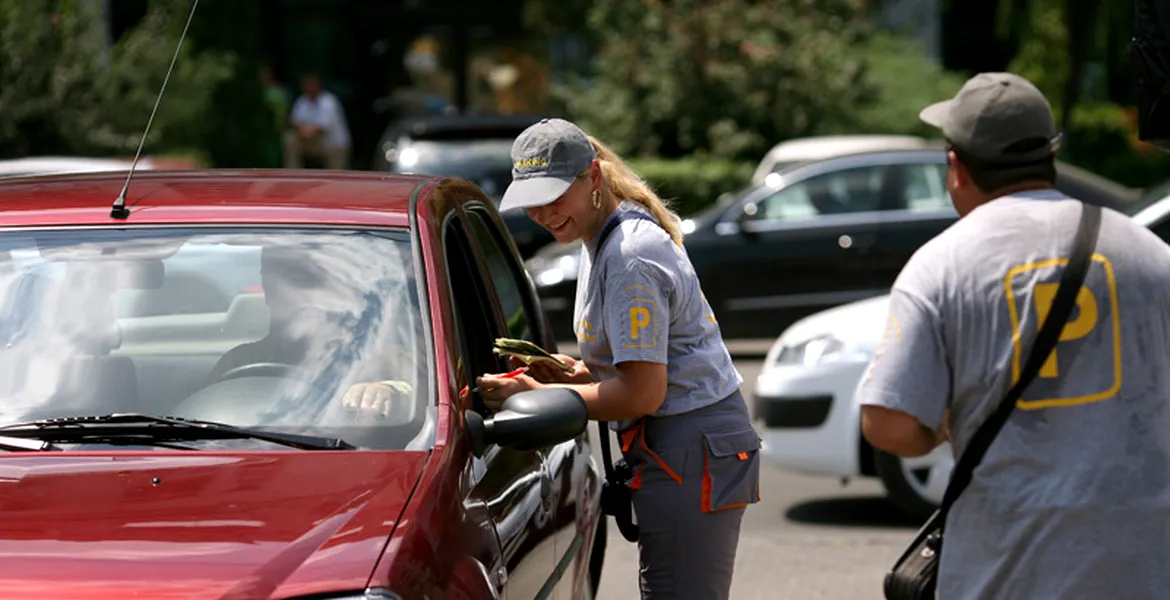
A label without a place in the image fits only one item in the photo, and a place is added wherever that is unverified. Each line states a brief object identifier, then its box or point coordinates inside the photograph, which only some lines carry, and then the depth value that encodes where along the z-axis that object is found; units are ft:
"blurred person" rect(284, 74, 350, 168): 157.38
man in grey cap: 21.48
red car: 22.18
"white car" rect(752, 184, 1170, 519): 53.88
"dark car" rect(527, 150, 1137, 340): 91.76
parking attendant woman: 27.63
